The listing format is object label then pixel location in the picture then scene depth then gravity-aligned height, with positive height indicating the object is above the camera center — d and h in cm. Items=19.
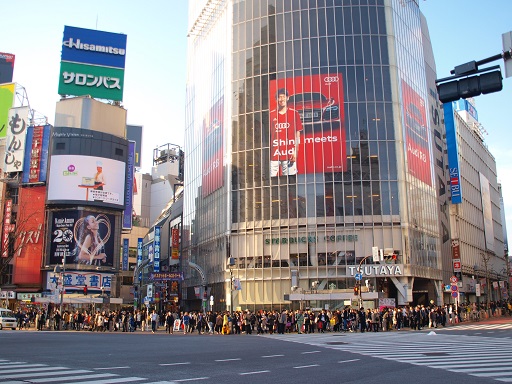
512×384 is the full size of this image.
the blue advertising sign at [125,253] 9920 +1067
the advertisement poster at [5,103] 8464 +3268
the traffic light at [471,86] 1217 +498
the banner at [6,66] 12300 +5599
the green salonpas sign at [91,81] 7869 +3362
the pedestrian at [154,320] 4175 -74
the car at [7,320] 4566 -63
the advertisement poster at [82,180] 7288 +1783
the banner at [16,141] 7675 +2418
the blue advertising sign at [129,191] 7988 +1748
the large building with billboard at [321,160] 5581 +1597
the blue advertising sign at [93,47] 7850 +3847
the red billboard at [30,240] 7250 +964
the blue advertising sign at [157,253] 8369 +879
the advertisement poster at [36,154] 7462 +2193
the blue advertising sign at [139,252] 10583 +1148
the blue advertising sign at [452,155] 7269 +2046
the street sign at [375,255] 4222 +406
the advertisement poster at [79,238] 7256 +988
